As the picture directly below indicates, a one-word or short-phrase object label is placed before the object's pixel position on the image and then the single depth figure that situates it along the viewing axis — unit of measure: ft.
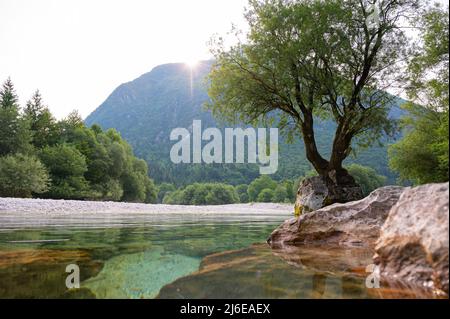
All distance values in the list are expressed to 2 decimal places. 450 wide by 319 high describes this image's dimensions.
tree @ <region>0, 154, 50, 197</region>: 122.11
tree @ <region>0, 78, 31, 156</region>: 142.10
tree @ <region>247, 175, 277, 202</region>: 437.17
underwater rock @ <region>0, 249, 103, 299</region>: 11.07
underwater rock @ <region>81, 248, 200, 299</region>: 11.41
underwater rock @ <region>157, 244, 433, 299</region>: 11.02
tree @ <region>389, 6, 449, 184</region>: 43.60
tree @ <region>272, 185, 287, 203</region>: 371.72
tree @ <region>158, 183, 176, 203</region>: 521.65
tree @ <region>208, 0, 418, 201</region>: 49.75
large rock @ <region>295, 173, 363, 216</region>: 52.65
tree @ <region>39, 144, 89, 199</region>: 158.51
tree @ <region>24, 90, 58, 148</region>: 177.63
